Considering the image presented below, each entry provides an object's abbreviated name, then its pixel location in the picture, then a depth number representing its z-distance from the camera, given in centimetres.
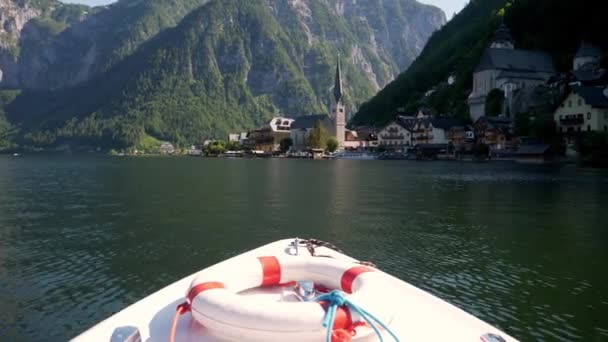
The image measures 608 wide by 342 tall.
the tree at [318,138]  14425
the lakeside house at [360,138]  15894
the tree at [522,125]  9476
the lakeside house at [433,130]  11525
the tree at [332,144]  14700
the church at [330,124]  16826
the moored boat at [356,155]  13099
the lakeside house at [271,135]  18225
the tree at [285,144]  17222
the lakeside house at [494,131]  9768
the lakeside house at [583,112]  7912
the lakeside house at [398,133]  12800
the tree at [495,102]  11150
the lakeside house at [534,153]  8362
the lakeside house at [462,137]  10698
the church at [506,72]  11312
